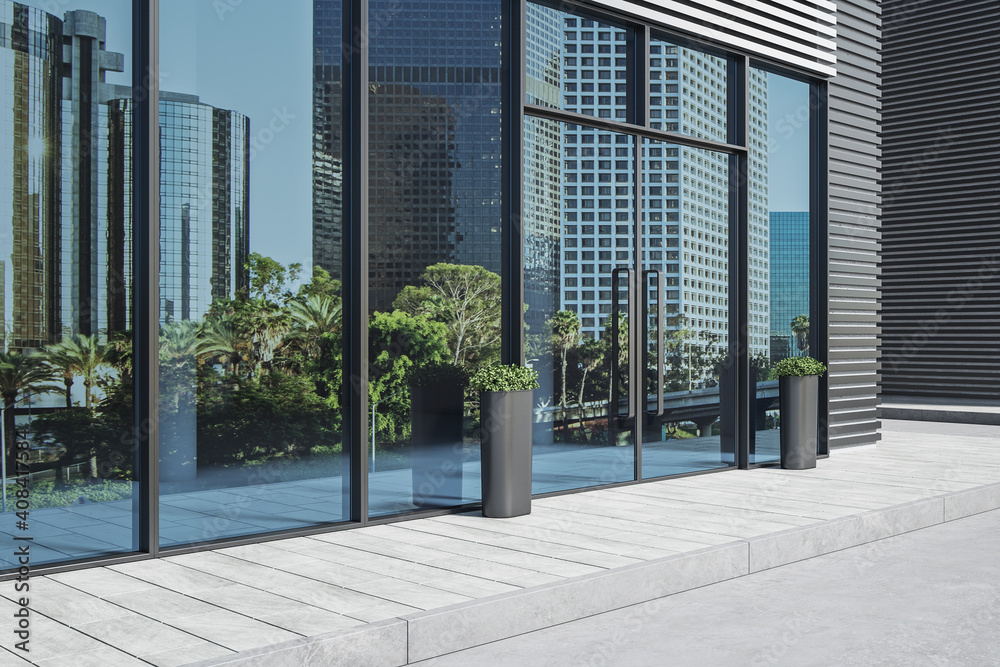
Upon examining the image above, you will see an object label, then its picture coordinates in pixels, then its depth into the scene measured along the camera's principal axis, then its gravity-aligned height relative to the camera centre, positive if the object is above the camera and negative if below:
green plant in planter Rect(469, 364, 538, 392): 6.32 -0.31
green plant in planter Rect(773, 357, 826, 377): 8.62 -0.30
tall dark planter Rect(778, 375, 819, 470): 8.61 -0.79
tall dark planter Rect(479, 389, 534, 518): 6.27 -0.79
